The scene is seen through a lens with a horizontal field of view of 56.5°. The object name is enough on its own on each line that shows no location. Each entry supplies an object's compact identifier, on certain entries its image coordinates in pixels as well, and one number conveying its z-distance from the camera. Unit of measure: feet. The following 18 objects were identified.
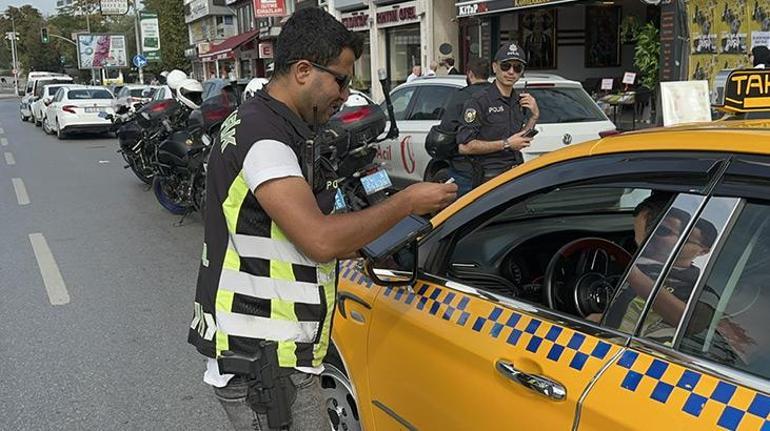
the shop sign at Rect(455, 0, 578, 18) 49.95
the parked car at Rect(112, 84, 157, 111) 69.36
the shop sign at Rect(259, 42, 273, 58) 114.83
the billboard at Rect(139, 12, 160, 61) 164.14
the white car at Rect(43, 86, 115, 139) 68.85
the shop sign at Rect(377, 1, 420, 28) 70.85
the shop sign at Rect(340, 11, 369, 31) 81.71
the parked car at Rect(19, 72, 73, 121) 96.37
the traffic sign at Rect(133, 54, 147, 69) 139.30
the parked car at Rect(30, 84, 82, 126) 80.08
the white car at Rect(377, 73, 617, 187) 24.49
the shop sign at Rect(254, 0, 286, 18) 92.68
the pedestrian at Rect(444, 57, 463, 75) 48.35
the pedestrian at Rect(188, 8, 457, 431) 6.20
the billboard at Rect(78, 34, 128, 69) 181.98
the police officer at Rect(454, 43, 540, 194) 17.43
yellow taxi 5.41
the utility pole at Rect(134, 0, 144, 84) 155.12
